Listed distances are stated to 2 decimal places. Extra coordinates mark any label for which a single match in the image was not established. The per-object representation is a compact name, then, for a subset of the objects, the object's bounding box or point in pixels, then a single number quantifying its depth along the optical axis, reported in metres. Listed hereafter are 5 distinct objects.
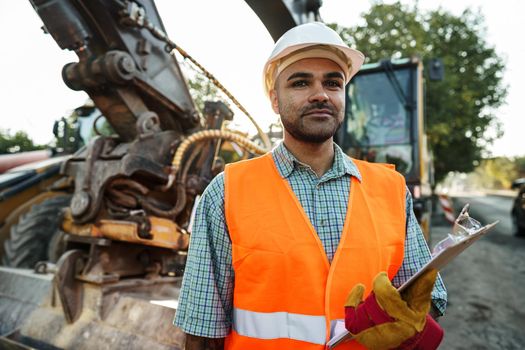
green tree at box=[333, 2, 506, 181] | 14.46
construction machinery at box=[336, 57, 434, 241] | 5.59
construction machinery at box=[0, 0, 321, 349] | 2.89
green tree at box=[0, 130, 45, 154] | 13.56
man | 1.37
